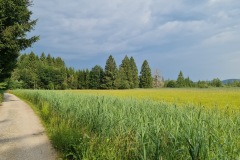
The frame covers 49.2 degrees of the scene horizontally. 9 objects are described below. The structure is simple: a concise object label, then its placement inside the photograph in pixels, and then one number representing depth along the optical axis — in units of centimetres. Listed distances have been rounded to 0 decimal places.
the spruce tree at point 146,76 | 9581
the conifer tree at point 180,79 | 10475
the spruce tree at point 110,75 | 8938
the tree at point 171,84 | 10475
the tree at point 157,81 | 11012
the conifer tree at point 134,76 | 9429
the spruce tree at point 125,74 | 8969
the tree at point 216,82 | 10586
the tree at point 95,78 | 9250
